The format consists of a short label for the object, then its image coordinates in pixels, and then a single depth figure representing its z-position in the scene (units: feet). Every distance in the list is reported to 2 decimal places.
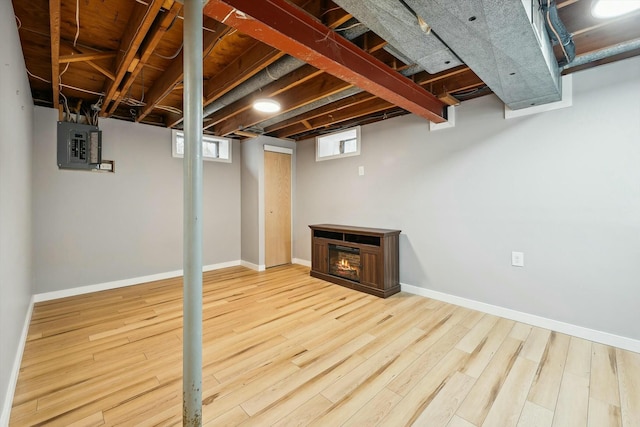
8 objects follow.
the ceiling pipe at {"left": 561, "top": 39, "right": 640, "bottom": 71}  6.50
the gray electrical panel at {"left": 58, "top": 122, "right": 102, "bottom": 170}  11.20
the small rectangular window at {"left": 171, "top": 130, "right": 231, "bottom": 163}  15.69
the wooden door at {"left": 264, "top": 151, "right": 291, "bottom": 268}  16.05
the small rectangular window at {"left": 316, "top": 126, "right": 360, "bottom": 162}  13.88
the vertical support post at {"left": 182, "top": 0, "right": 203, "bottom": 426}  4.11
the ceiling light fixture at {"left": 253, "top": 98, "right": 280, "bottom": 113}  9.49
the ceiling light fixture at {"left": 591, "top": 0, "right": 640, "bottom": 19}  4.91
